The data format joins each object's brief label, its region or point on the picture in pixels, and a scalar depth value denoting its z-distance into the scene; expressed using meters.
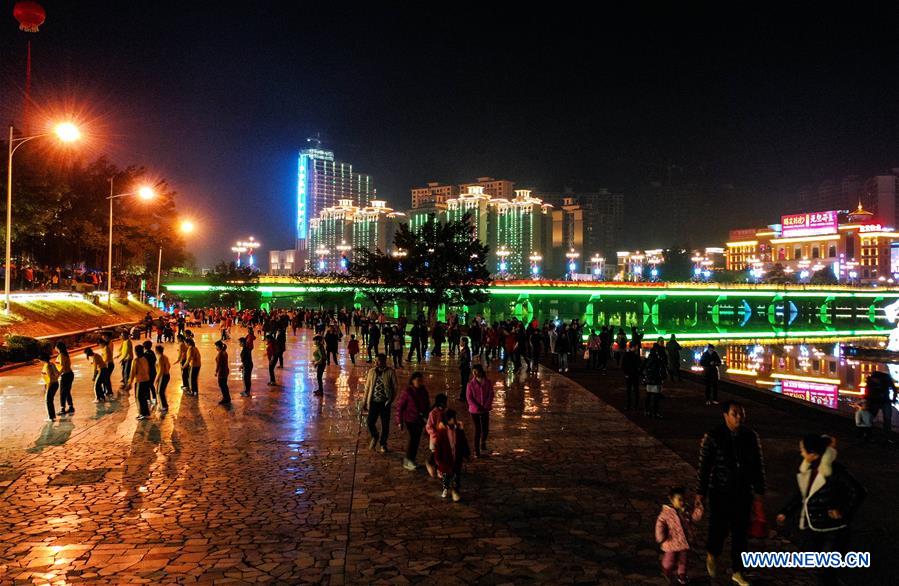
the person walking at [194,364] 15.06
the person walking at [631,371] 14.18
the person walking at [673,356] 18.78
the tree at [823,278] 117.07
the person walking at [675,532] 5.44
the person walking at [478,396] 9.60
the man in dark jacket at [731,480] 5.52
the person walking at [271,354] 17.69
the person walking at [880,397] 11.53
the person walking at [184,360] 15.14
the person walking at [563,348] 20.80
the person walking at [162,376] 13.55
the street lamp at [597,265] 152.27
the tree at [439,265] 33.18
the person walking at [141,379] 12.38
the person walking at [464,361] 14.43
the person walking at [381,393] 9.84
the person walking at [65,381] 12.66
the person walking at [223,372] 14.20
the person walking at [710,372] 14.70
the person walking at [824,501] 5.19
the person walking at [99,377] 13.88
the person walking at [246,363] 15.50
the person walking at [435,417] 7.89
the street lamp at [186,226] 53.53
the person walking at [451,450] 7.75
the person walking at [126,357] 15.41
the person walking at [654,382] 13.19
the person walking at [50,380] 12.16
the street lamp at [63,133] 20.91
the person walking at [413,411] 8.95
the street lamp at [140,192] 32.42
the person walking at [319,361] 15.49
